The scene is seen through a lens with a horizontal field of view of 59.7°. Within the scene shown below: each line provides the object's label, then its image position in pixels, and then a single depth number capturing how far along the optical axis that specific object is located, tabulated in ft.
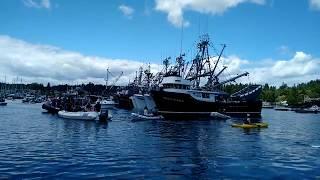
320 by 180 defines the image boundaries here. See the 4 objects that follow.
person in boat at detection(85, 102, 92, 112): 200.72
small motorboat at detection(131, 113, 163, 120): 203.15
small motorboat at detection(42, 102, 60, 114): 250.82
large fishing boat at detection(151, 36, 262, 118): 243.02
